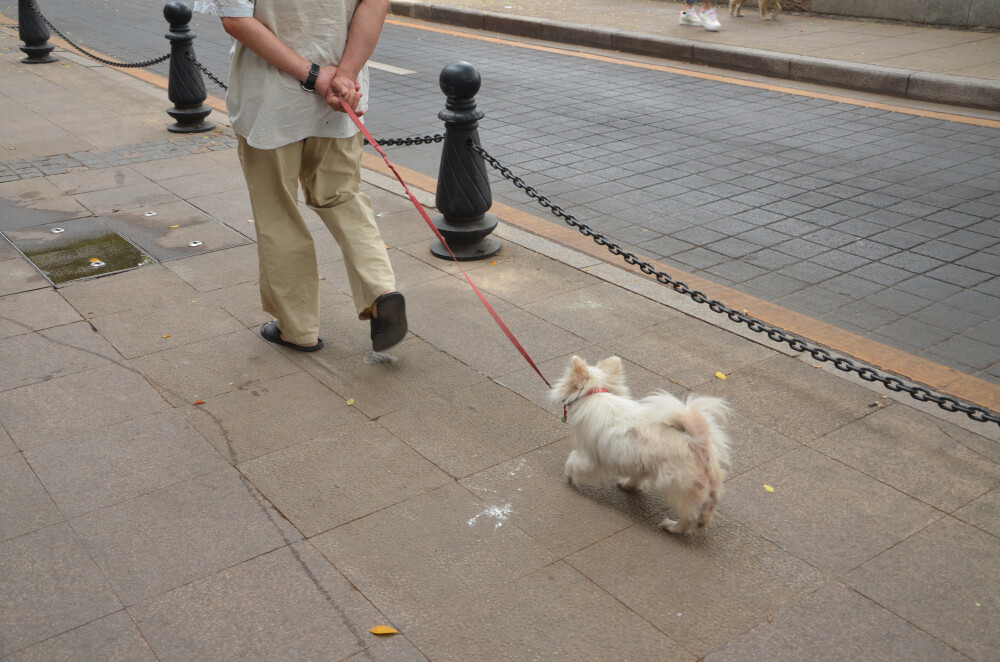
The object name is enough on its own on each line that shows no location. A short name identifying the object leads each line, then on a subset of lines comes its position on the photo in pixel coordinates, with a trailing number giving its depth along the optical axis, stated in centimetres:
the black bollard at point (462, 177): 548
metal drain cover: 552
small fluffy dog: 310
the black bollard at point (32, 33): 1214
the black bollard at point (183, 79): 858
